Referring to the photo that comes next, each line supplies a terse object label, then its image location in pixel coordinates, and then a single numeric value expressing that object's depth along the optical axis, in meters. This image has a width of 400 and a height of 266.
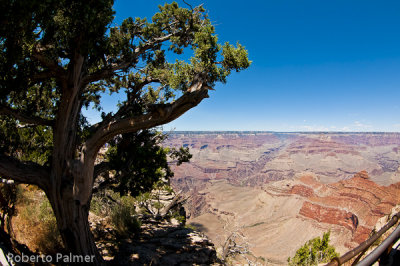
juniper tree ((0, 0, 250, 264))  5.13
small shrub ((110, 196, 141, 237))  9.89
